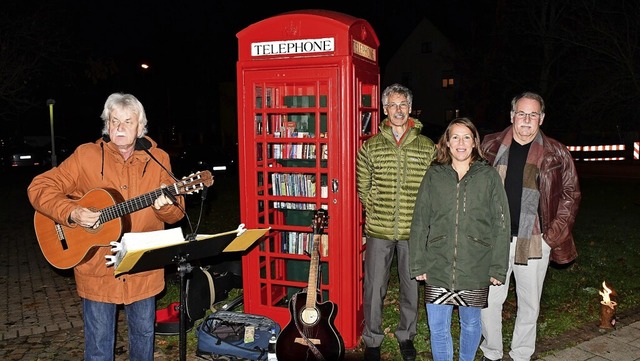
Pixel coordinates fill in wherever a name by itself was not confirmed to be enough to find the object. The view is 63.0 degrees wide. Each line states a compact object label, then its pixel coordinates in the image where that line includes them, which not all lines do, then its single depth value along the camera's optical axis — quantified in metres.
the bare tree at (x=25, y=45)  12.43
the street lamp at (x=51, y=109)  14.88
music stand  3.06
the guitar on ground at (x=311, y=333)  4.40
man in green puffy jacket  4.46
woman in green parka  3.87
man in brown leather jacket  4.14
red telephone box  4.57
